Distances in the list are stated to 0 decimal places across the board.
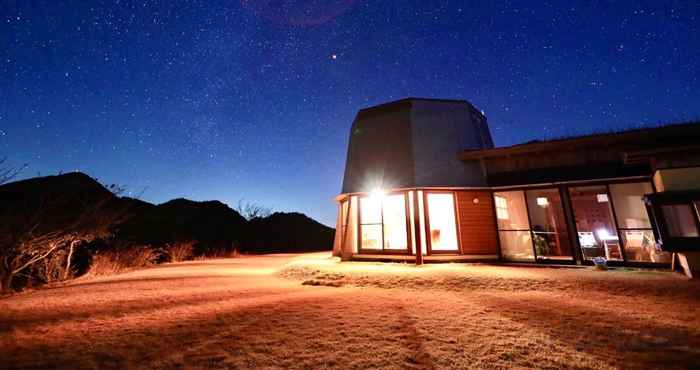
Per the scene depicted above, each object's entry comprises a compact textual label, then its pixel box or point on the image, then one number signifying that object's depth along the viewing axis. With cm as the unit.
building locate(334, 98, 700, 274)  653
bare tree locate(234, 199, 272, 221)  3528
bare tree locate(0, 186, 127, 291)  612
